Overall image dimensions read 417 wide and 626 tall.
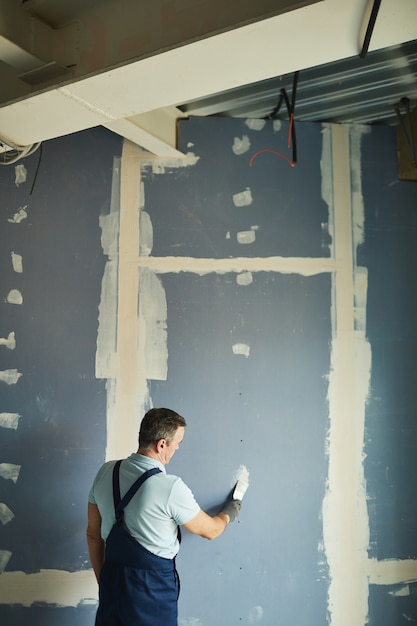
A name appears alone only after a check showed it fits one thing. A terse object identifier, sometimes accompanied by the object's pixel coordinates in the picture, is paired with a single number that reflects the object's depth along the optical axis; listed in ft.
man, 6.77
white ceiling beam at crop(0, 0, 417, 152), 5.07
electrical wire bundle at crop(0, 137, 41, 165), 7.64
